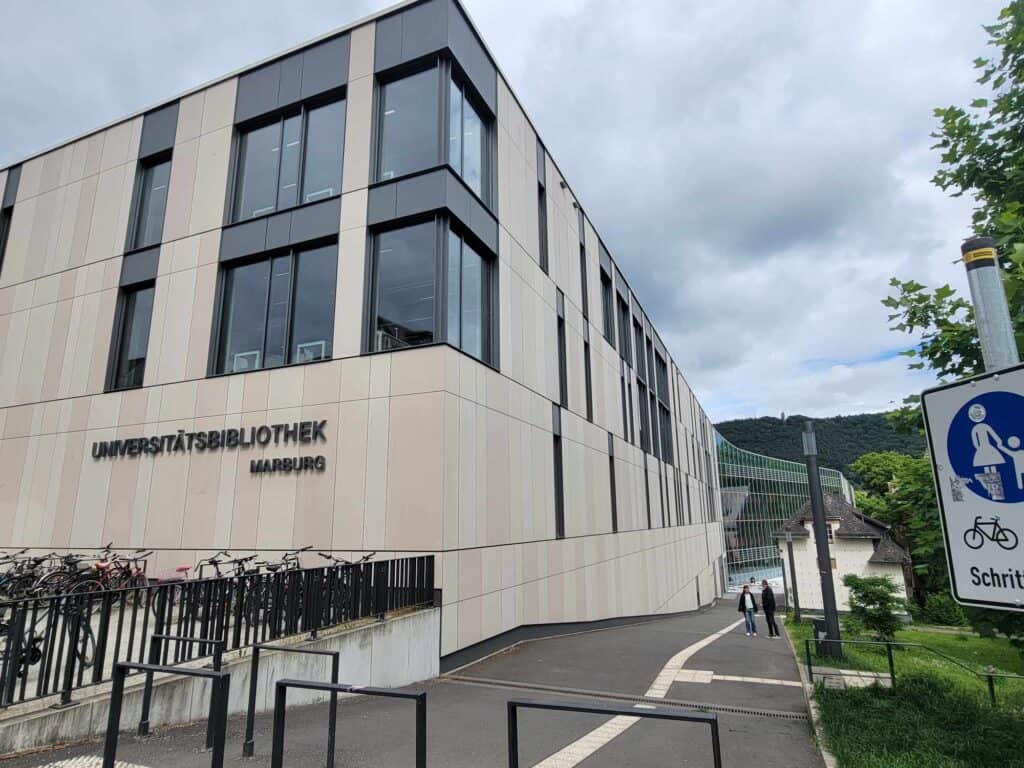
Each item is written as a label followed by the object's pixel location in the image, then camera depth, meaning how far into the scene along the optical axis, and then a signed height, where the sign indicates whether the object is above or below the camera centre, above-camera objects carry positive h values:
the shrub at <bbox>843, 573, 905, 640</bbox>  13.64 -2.14
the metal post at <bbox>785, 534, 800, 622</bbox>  22.54 -3.44
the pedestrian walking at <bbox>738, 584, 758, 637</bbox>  16.75 -2.66
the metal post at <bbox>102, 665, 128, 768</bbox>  3.91 -1.36
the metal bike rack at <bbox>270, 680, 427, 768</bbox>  3.52 -1.22
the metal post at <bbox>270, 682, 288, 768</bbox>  3.89 -1.40
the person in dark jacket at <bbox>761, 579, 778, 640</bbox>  17.00 -2.74
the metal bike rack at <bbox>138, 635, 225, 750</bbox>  5.27 -1.44
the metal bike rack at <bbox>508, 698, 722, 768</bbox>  3.15 -1.10
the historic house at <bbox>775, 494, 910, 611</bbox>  30.45 -1.92
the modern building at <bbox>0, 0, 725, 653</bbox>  11.15 +4.48
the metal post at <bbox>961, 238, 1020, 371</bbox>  1.98 +0.73
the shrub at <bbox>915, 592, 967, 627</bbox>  28.84 -5.01
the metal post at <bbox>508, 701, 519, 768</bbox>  3.33 -1.28
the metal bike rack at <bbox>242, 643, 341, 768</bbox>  4.92 -1.66
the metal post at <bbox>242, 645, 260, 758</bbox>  5.13 -1.79
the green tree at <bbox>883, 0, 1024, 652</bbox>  5.41 +3.89
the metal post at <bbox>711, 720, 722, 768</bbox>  3.23 -1.28
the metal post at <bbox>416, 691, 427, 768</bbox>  3.49 -1.30
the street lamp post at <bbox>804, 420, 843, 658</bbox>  11.54 -0.52
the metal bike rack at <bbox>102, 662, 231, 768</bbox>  3.72 -1.22
